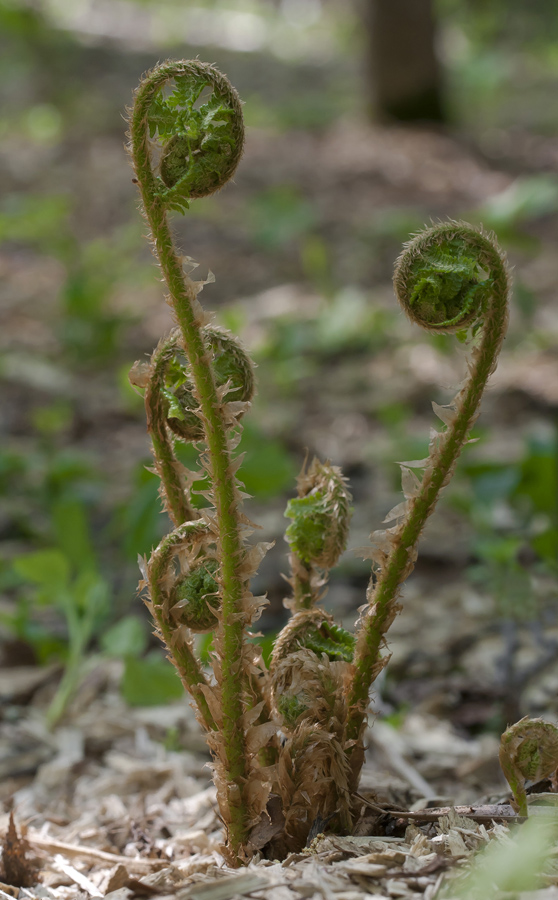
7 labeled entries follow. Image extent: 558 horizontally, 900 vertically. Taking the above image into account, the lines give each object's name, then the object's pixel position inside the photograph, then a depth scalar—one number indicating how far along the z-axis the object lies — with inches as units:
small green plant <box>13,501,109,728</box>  42.4
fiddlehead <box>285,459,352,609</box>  34.0
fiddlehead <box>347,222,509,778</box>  31.5
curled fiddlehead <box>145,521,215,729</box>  33.3
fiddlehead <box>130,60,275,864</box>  31.4
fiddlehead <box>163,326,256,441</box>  32.8
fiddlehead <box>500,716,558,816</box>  32.8
